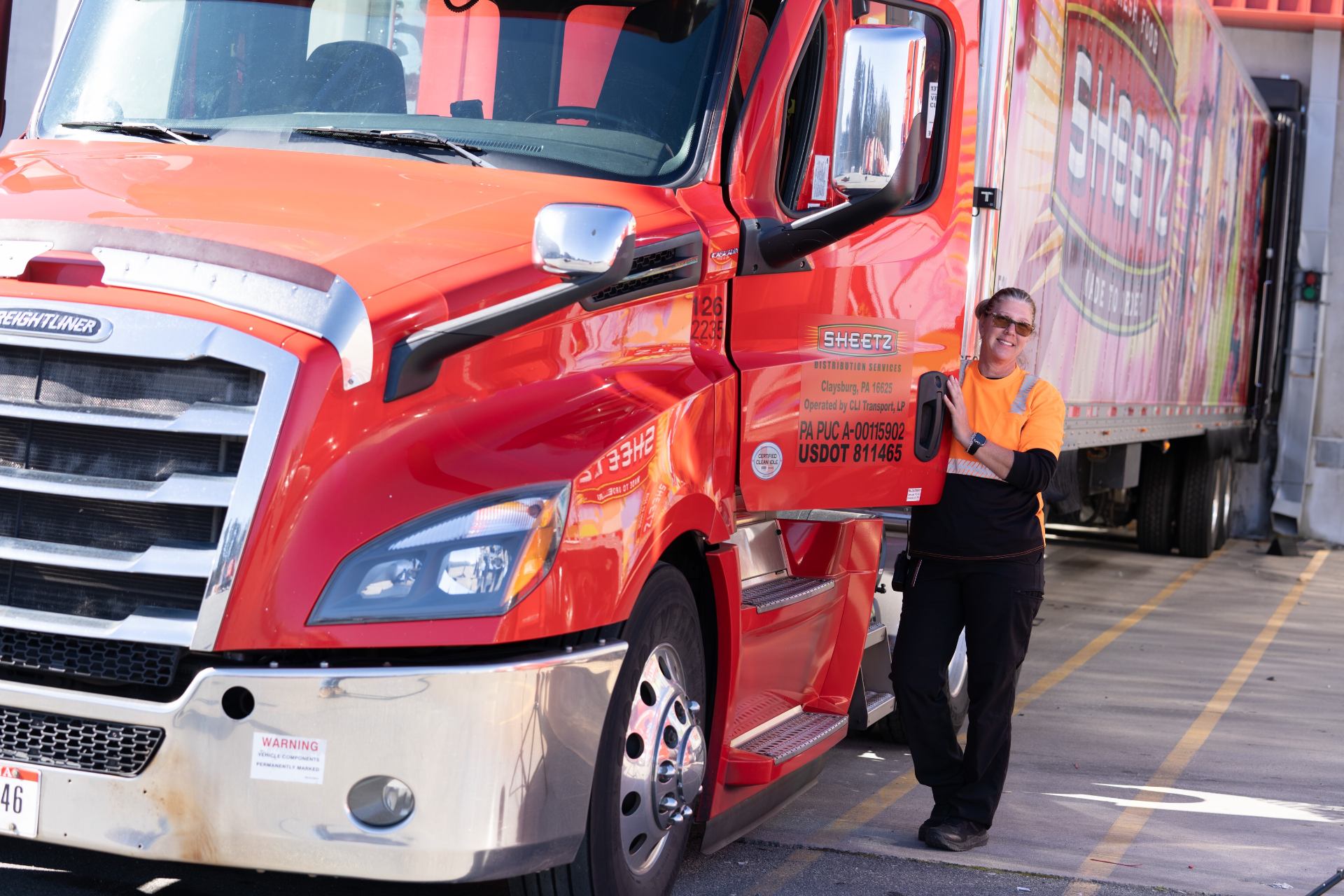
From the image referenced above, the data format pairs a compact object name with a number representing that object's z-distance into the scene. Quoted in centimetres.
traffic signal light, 1930
